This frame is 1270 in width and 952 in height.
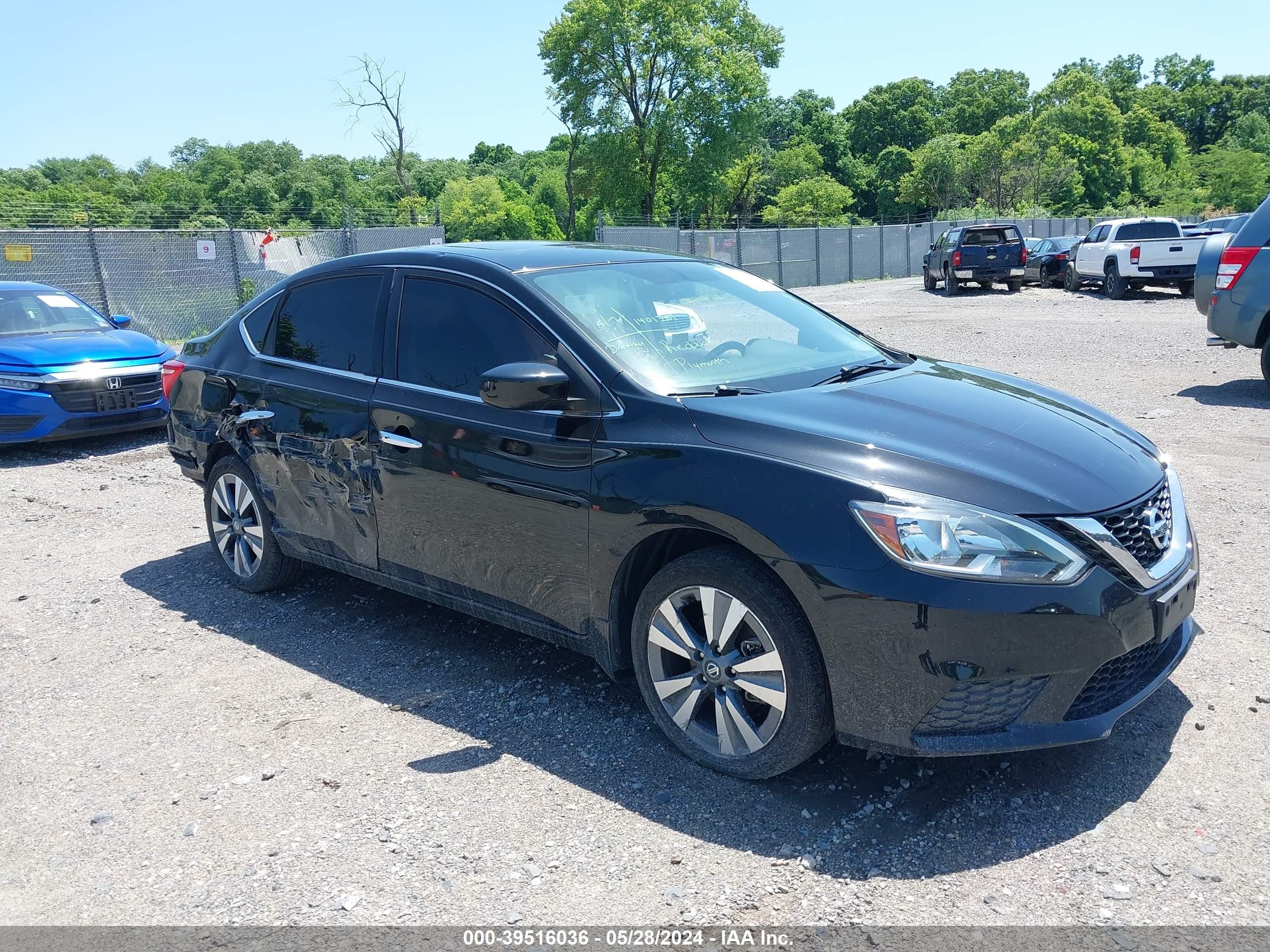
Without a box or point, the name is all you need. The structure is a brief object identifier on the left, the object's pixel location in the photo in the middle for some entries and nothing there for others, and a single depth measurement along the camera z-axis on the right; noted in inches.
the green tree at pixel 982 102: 4554.6
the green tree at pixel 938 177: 3282.5
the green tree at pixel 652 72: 2143.2
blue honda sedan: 364.5
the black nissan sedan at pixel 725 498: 117.8
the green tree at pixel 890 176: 3922.2
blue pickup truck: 1051.3
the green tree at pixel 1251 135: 3666.3
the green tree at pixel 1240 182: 2721.5
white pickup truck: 881.5
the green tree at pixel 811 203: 3083.2
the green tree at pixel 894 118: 4448.8
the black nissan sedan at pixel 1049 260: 1111.6
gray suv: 378.0
